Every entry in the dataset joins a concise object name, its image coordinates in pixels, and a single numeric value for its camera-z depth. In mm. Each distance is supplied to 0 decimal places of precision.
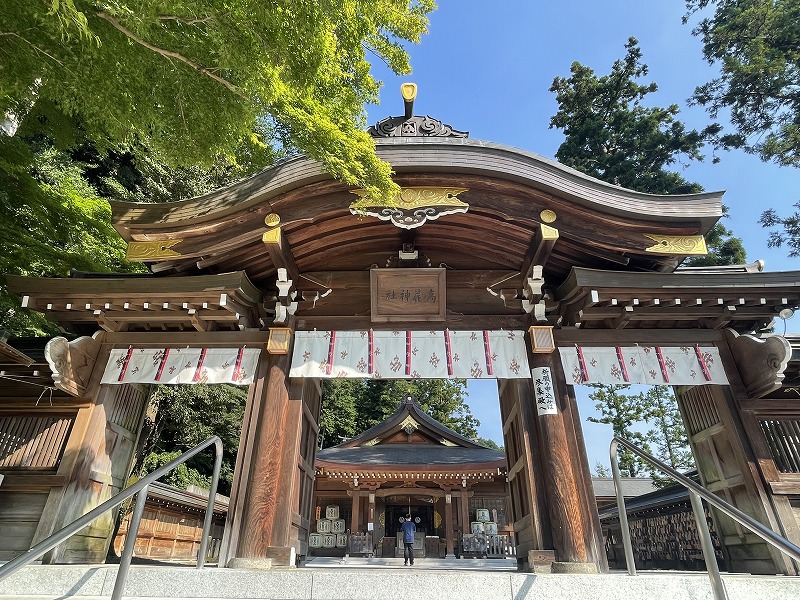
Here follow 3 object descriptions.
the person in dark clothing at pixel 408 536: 11688
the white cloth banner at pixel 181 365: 6094
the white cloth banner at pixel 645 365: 5906
